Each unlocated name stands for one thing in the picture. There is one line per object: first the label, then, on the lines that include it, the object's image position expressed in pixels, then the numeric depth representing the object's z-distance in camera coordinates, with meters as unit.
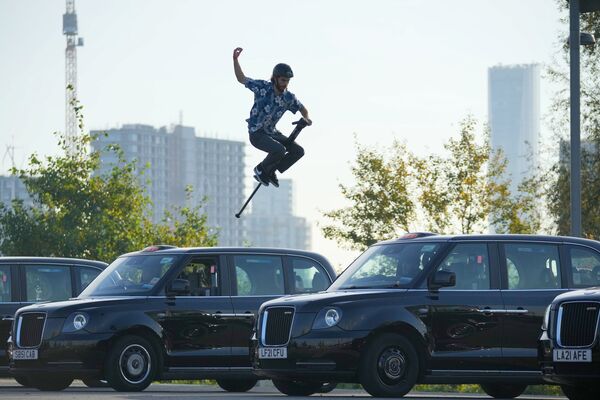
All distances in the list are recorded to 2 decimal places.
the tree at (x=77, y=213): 69.56
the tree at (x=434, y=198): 60.78
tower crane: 69.36
